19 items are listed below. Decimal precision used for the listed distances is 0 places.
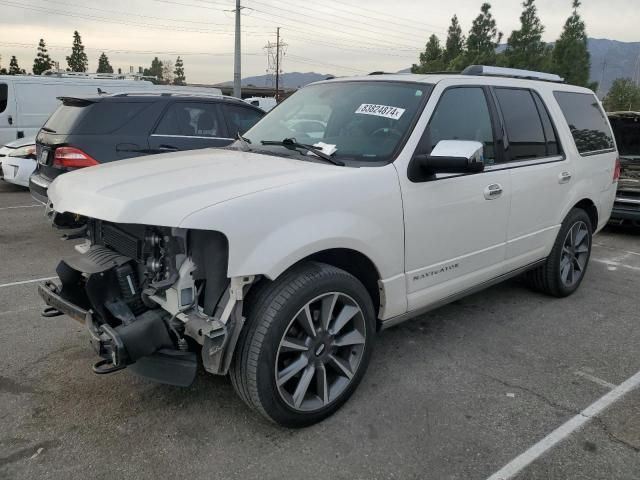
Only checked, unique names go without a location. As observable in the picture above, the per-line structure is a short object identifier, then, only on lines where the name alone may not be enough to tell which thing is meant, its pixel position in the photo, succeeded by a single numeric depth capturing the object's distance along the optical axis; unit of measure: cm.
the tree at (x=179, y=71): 11540
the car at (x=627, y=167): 743
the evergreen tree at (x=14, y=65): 6479
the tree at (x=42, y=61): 6686
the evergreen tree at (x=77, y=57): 6725
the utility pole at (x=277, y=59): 6869
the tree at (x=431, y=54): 4294
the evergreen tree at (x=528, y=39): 3547
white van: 1168
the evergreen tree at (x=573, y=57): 3474
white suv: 251
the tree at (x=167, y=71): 11180
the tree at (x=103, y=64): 8400
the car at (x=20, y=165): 892
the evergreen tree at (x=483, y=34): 3944
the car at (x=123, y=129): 628
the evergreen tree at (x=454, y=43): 4228
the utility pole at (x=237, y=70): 2659
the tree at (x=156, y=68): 10958
